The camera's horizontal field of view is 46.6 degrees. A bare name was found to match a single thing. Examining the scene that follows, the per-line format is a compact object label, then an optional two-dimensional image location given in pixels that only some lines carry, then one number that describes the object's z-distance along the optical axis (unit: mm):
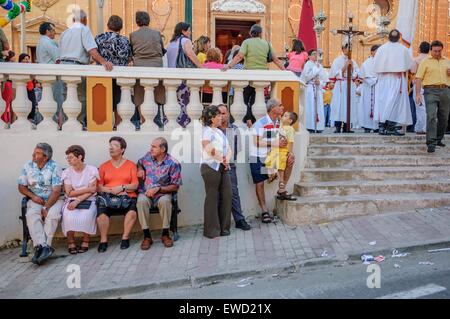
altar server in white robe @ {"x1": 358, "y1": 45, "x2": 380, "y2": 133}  11172
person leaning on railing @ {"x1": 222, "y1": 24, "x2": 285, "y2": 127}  8195
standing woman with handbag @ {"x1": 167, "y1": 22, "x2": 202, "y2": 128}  7785
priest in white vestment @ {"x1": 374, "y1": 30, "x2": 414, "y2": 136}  9438
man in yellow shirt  8391
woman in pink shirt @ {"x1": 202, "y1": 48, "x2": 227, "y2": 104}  8016
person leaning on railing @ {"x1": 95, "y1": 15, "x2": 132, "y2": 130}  7516
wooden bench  6305
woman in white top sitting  6418
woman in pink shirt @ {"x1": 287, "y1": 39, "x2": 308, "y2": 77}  10422
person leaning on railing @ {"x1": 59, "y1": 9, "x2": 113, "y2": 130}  7332
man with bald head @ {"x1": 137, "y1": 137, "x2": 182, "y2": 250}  6453
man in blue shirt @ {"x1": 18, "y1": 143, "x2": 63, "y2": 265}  6332
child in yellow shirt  7078
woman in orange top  6480
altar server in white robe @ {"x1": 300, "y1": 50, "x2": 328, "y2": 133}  10531
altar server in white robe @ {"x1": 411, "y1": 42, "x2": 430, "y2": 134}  9953
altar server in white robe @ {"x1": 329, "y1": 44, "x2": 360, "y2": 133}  11277
